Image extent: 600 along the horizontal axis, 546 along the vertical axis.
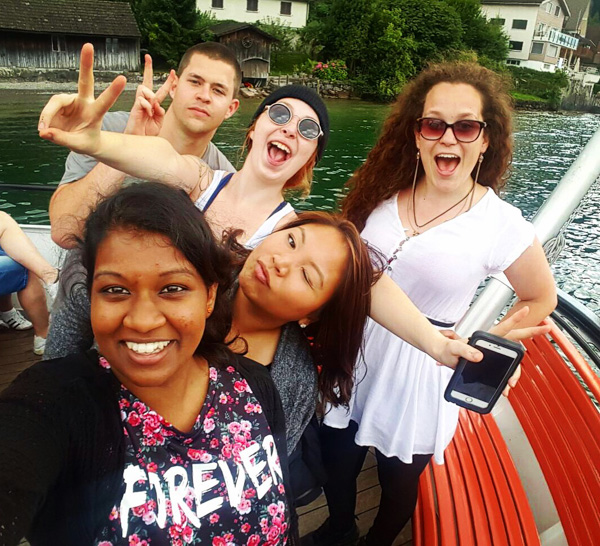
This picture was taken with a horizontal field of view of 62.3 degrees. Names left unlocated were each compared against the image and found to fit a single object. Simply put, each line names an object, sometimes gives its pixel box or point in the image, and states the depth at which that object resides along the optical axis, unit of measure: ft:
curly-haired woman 5.21
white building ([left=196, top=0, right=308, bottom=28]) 125.59
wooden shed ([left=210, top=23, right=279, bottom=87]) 112.78
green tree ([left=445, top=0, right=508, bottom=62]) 141.79
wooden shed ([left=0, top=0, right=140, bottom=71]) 91.97
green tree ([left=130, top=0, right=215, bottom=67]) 104.88
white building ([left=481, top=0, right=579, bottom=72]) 165.78
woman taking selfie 2.99
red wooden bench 5.80
